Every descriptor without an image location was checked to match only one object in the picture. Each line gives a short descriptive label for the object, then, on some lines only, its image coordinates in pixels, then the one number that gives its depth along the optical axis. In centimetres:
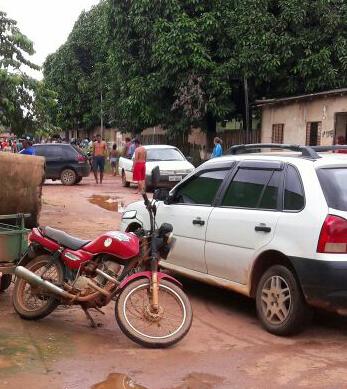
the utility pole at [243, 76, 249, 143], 2149
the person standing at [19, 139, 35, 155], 1429
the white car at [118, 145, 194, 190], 1831
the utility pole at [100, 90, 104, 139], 4262
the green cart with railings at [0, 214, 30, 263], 580
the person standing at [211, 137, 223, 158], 1911
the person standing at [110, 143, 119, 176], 2880
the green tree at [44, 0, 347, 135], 2111
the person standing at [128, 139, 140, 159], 2216
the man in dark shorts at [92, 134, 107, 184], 2252
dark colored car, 2245
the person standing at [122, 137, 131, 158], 2281
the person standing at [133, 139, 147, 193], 1745
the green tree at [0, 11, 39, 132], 1208
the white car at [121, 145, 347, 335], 482
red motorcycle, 488
